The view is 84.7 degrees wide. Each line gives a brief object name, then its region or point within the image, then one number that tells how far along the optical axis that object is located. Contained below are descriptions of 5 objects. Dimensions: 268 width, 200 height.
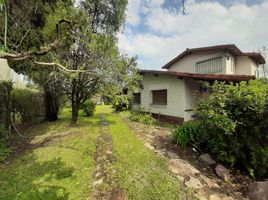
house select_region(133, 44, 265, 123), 9.34
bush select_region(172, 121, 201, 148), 5.44
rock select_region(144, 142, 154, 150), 5.45
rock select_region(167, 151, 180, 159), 4.85
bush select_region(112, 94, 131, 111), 8.49
